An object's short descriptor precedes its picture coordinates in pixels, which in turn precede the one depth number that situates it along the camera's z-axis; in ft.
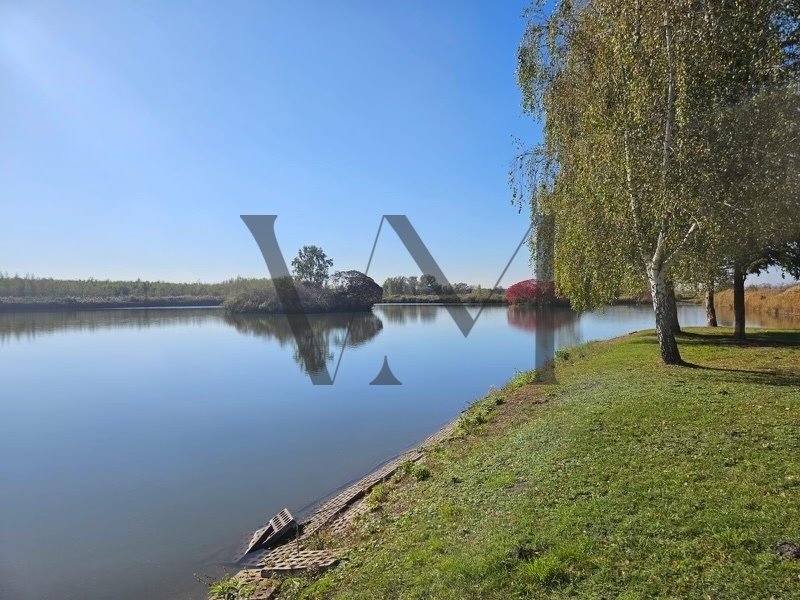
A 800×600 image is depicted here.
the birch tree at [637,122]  29.91
